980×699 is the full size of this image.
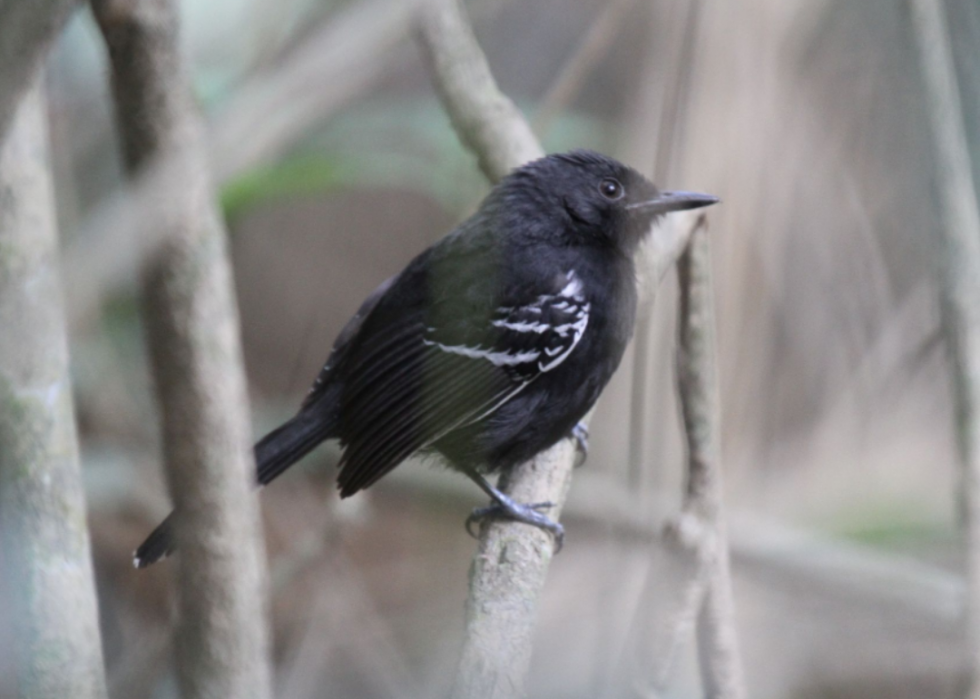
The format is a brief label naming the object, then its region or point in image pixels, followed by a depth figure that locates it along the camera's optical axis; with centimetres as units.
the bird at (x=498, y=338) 593
